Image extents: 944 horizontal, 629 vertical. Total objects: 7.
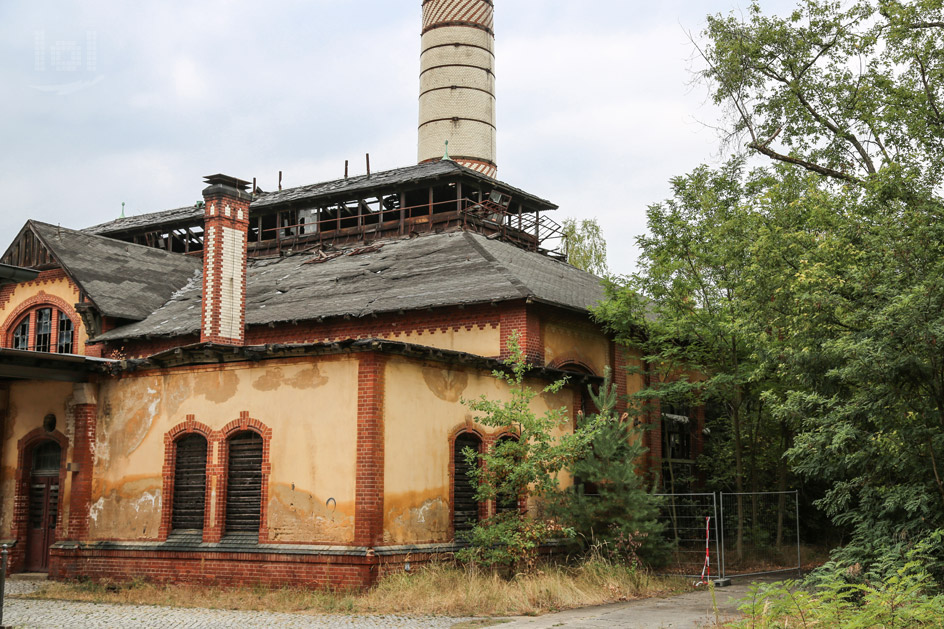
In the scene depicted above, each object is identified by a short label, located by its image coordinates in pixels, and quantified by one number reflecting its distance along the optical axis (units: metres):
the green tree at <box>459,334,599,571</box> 14.52
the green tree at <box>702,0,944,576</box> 11.32
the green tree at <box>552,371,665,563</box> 15.34
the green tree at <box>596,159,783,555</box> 18.95
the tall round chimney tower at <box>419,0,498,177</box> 38.91
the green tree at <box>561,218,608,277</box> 39.59
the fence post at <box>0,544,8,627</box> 11.66
